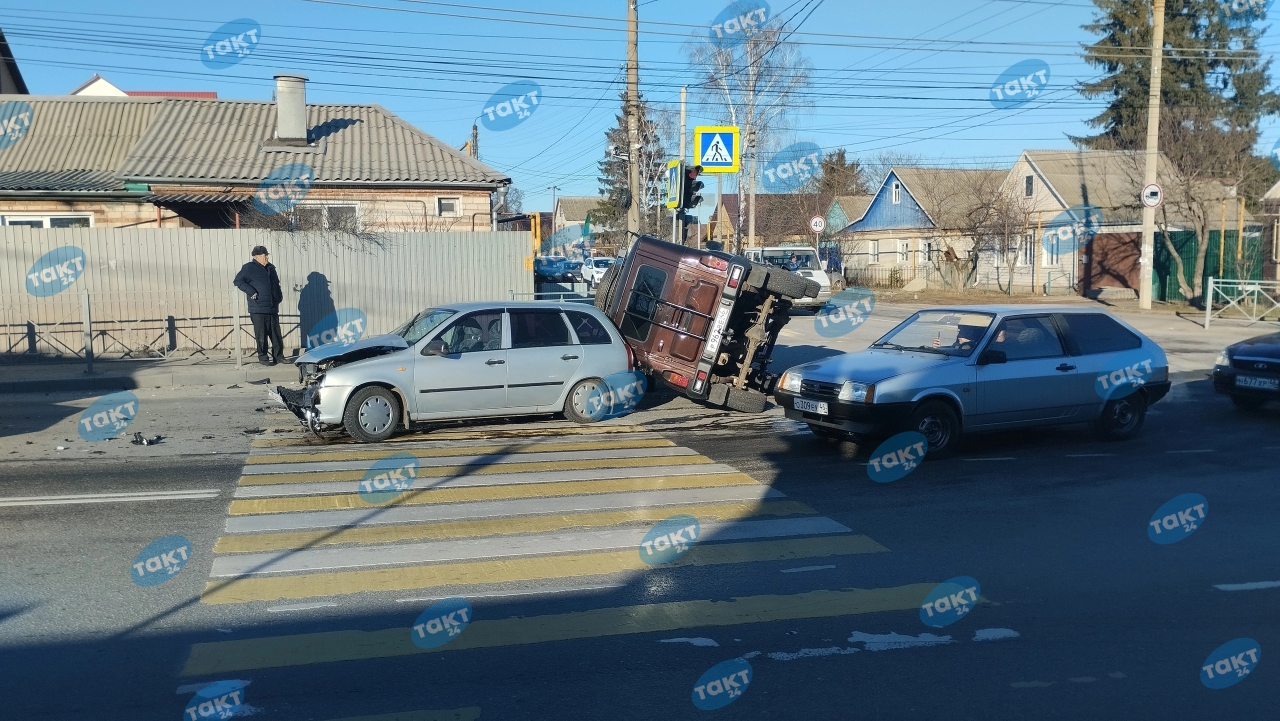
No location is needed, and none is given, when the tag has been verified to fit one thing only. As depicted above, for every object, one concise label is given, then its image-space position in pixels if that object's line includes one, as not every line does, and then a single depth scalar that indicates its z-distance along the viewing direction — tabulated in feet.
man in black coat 52.60
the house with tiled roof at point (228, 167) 73.72
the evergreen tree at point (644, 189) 158.83
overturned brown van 39.42
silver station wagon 34.45
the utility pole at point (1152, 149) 90.22
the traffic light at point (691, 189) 52.60
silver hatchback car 31.32
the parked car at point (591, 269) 68.89
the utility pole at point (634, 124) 62.54
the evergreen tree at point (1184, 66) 155.53
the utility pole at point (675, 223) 53.26
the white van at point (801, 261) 100.32
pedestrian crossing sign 55.98
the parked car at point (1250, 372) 39.17
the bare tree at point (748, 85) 142.31
